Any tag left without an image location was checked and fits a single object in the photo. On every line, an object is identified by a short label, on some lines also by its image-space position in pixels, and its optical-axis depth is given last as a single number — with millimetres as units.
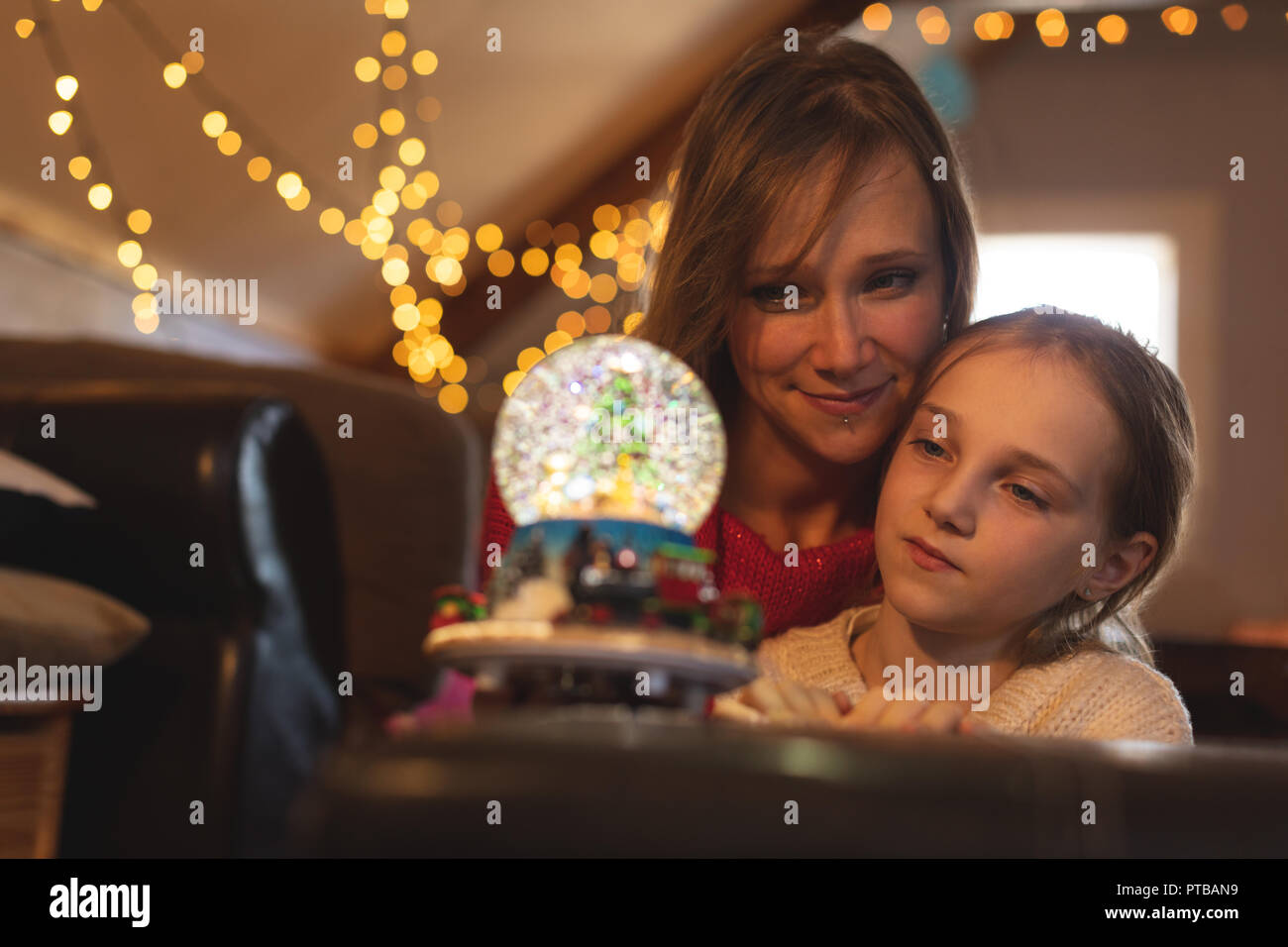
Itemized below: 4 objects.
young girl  994
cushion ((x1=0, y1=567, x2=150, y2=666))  1174
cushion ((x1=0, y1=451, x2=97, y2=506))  1303
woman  1229
